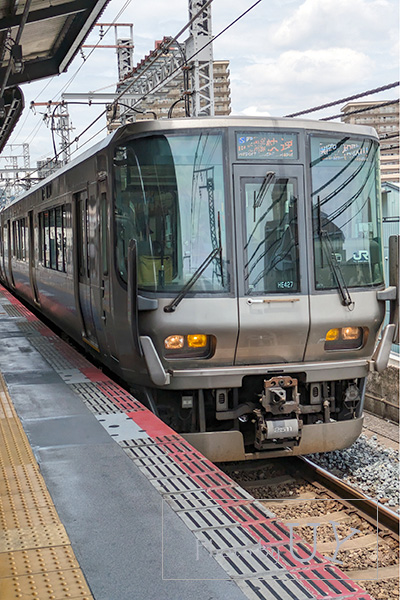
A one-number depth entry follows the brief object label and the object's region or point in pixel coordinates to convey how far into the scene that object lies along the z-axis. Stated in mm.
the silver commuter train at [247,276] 5922
